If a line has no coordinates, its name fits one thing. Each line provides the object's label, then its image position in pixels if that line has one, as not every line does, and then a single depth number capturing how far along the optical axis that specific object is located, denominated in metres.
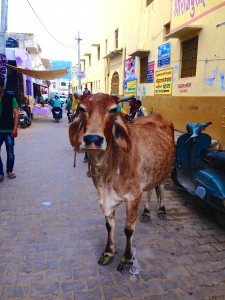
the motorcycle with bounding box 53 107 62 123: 17.31
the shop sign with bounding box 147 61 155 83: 11.74
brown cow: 2.15
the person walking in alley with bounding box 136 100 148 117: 6.87
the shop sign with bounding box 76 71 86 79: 19.32
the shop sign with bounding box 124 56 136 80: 14.43
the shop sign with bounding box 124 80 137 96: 14.14
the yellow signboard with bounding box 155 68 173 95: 9.87
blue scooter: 3.30
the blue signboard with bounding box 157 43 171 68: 10.02
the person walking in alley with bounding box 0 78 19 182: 5.15
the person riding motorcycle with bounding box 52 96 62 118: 17.24
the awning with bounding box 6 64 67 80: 13.84
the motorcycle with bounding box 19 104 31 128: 13.66
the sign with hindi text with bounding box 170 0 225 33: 7.21
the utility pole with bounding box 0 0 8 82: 10.19
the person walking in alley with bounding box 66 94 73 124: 16.00
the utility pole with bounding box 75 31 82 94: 26.11
